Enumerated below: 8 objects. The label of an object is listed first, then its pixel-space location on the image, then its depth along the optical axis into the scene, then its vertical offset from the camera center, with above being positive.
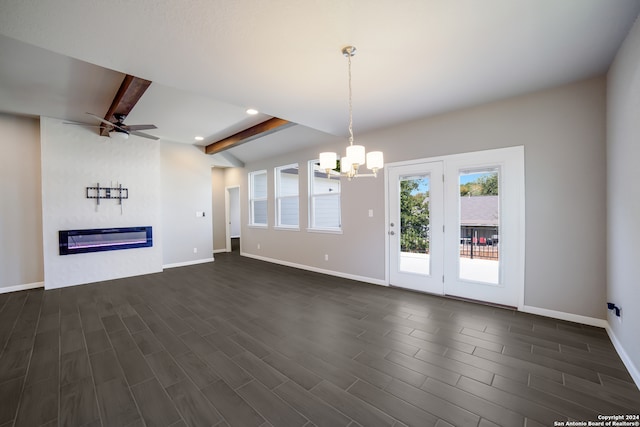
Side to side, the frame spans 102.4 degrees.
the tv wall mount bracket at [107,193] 4.93 +0.40
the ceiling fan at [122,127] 3.89 +1.33
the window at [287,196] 6.37 +0.36
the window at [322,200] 5.49 +0.23
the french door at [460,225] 3.24 -0.24
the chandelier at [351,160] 2.27 +0.45
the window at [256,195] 7.36 +0.46
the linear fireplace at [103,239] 4.64 -0.51
